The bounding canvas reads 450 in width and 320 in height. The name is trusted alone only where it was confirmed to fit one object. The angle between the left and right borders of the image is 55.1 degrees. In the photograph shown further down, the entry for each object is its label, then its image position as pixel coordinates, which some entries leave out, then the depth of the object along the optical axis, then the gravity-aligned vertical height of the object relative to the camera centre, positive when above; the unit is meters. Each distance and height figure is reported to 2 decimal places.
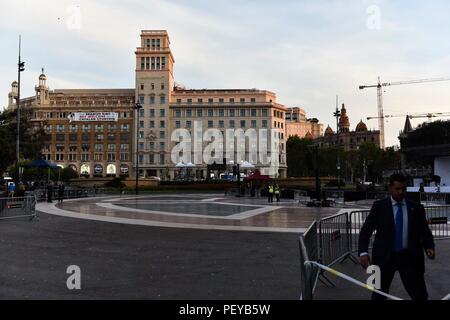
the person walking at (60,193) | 31.09 -0.99
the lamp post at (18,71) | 26.43 +6.92
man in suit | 4.68 -0.70
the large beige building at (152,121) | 117.31 +16.08
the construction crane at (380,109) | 126.11 +23.81
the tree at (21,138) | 40.53 +4.23
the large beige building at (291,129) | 195.25 +22.81
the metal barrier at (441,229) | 10.22 -1.69
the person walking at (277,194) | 33.50 -1.23
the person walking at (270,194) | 32.44 -1.15
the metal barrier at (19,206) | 18.62 -1.22
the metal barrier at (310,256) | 4.61 -1.05
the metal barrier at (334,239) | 8.06 -1.23
